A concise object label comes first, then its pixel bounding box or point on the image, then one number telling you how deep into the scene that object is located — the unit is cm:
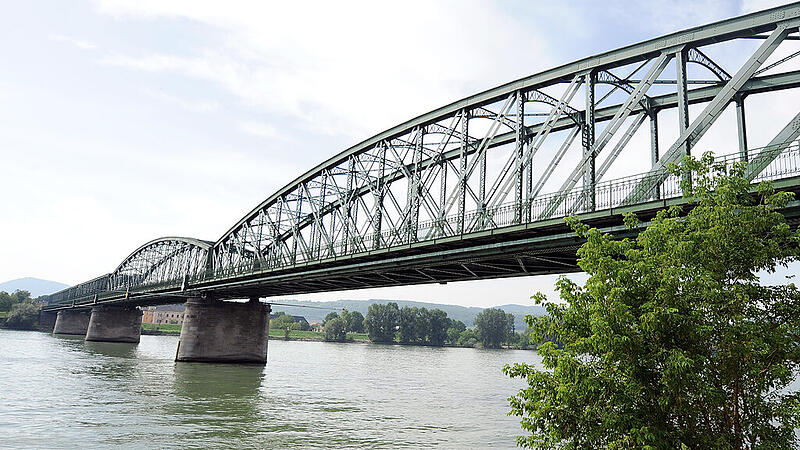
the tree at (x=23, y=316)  14650
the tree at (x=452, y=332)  16388
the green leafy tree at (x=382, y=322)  15812
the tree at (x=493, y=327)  15612
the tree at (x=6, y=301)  16286
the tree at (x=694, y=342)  930
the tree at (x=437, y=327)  15775
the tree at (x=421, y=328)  15612
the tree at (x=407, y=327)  15675
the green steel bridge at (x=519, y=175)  1962
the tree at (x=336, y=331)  15600
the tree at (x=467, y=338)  16031
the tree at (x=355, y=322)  16712
